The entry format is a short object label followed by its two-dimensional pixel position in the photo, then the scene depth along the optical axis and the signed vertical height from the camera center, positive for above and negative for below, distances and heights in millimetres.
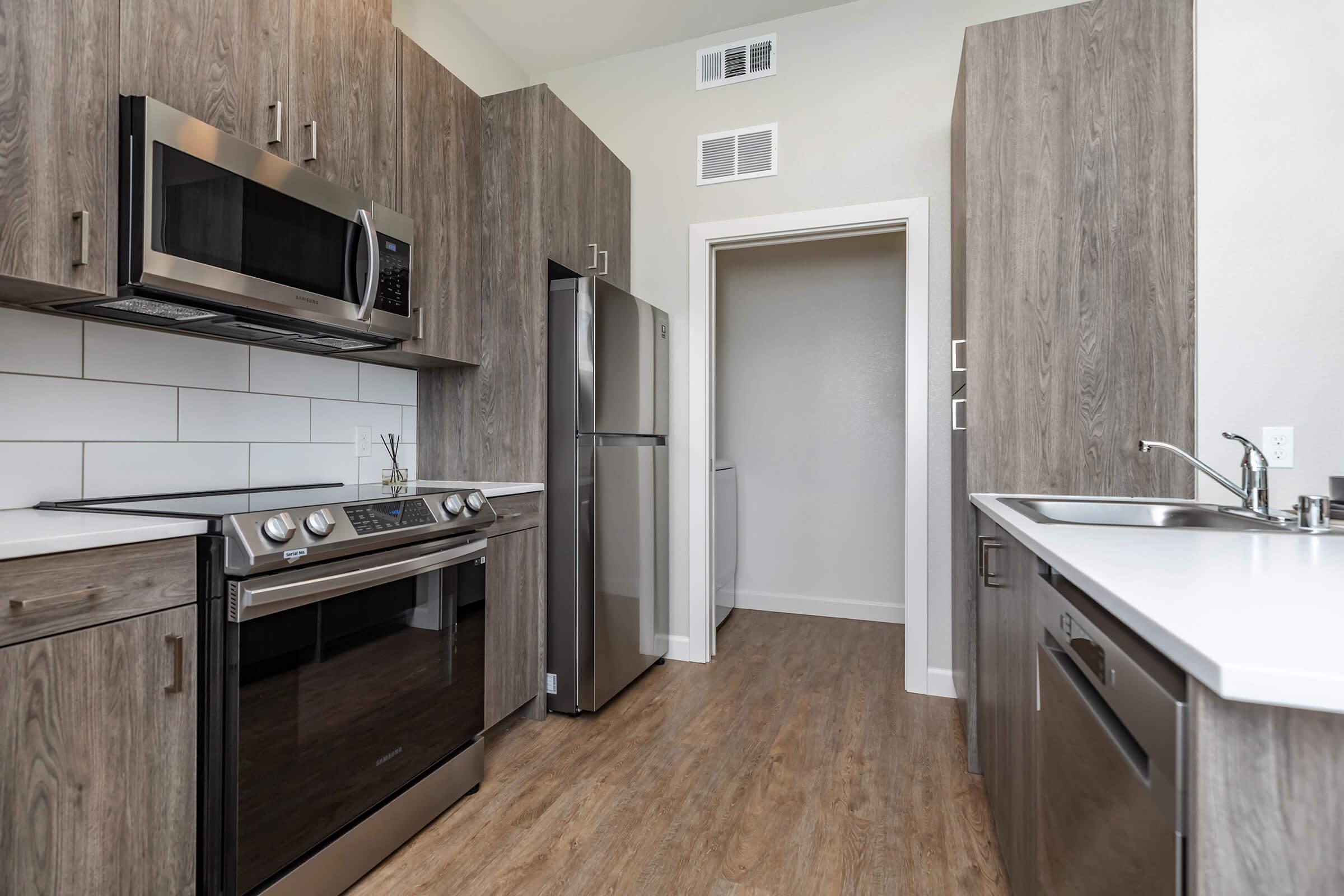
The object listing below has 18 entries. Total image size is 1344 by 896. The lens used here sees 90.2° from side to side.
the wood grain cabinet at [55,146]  1218 +574
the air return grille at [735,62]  3137 +1847
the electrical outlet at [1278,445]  1953 +27
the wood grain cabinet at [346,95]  1799 +1015
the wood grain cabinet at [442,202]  2201 +859
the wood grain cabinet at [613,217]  3006 +1087
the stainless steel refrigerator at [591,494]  2533 -174
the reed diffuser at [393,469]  2480 -76
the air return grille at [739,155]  3109 +1394
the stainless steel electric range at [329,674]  1283 -513
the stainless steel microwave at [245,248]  1389 +490
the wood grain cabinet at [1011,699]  1236 -536
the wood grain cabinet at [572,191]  2598 +1055
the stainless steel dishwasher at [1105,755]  626 -351
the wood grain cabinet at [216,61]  1423 +891
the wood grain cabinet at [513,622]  2242 -607
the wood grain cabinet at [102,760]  1034 -527
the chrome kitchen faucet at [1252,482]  1546 -66
